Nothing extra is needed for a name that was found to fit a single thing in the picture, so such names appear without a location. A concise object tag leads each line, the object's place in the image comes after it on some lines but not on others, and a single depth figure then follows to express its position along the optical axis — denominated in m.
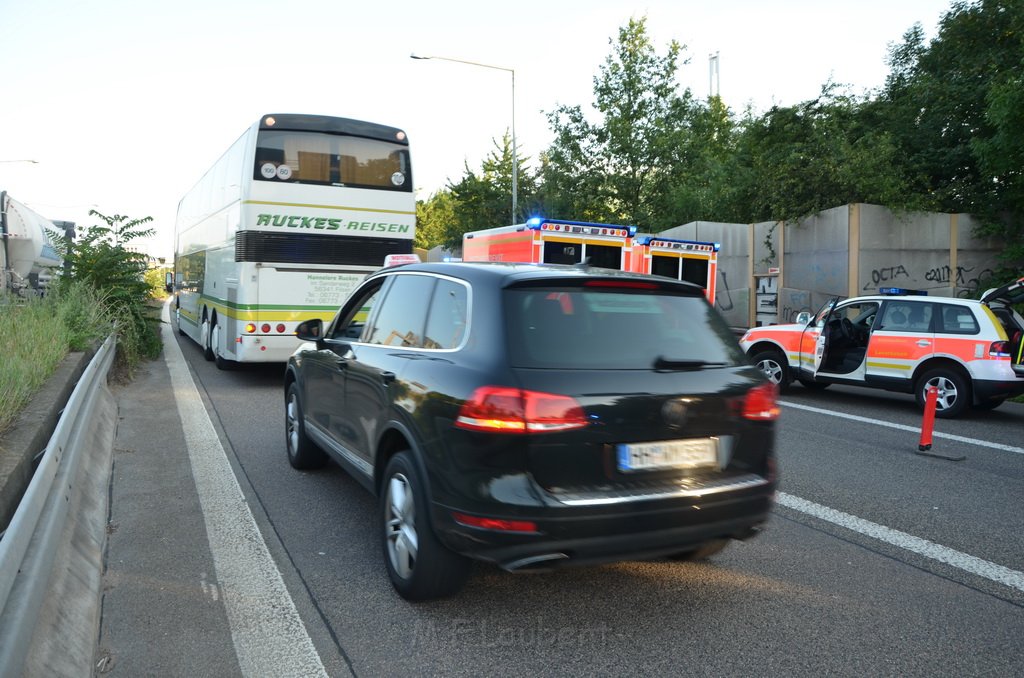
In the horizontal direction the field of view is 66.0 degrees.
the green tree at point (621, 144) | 35.94
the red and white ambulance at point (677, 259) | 15.21
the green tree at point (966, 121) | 18.08
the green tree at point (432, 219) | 55.16
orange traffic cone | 7.46
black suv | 3.36
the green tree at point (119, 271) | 13.33
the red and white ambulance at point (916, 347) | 9.56
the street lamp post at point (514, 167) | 27.03
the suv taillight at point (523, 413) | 3.35
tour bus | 11.22
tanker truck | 20.73
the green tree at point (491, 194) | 38.97
